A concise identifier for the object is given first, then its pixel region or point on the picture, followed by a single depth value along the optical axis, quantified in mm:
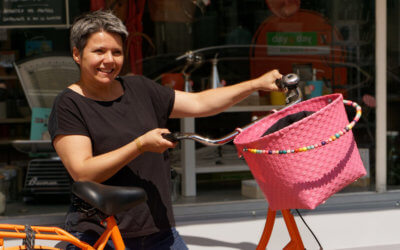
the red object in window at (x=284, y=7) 5648
